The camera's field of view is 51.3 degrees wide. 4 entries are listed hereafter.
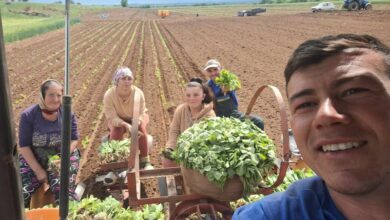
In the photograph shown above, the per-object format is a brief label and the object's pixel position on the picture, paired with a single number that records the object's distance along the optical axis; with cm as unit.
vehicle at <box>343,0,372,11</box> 3838
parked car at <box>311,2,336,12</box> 4428
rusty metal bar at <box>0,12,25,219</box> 85
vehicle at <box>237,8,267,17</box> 5503
